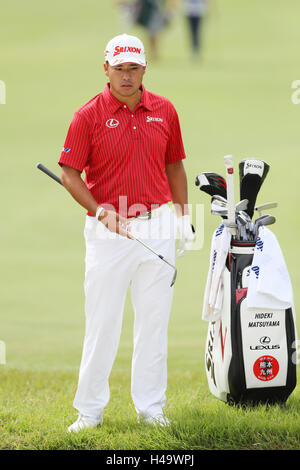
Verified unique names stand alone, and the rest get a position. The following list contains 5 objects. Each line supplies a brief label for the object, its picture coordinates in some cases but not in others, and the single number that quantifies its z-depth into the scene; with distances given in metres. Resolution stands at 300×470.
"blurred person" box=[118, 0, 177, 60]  36.72
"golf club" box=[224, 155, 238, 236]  8.51
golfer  8.23
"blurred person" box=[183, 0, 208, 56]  40.37
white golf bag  8.64
